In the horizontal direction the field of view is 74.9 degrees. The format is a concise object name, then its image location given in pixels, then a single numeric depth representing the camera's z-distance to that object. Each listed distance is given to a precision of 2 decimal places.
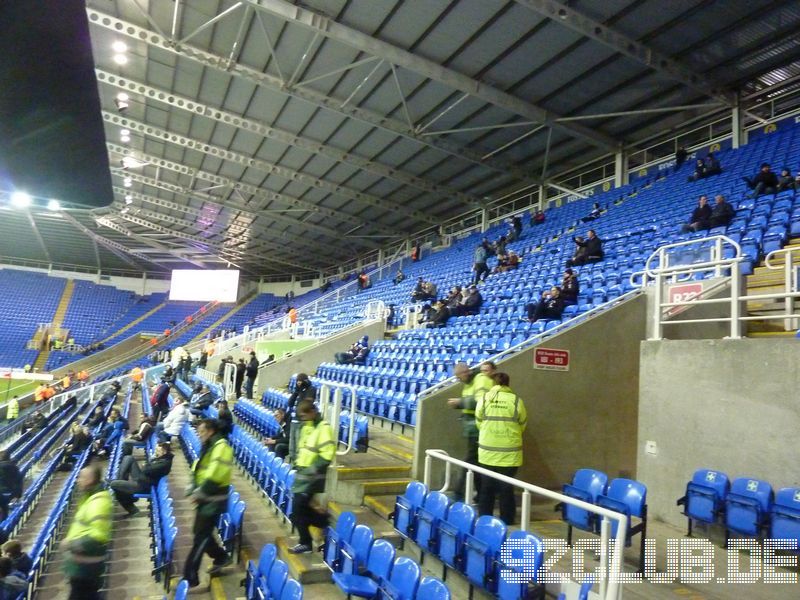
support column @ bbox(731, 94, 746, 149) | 12.59
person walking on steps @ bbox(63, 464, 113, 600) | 3.49
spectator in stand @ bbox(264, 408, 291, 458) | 6.58
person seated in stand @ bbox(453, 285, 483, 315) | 11.83
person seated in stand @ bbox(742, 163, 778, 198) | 9.60
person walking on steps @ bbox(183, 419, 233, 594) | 4.20
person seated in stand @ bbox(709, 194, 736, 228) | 9.10
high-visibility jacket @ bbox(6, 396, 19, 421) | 16.34
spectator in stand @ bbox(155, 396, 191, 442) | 9.11
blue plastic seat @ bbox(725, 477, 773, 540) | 4.21
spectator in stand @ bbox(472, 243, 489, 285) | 14.48
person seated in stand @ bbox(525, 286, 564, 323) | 8.57
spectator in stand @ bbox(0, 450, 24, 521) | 7.45
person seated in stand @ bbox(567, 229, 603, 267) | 10.91
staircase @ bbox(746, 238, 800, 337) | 5.93
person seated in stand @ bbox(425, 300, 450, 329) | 11.92
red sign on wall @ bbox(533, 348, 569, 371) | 6.05
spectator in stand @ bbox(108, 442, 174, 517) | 6.86
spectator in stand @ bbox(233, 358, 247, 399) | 12.91
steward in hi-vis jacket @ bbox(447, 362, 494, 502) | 5.09
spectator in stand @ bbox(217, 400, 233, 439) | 7.24
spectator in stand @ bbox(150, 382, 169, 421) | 11.95
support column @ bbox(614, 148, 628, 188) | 15.60
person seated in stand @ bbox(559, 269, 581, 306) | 8.73
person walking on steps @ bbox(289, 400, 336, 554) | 4.42
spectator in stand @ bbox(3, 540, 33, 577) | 4.61
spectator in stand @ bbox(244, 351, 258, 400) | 12.30
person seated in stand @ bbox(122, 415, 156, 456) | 8.83
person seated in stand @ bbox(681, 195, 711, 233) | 9.35
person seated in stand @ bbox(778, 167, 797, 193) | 9.43
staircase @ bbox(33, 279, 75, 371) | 29.59
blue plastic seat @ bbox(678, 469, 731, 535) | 4.54
